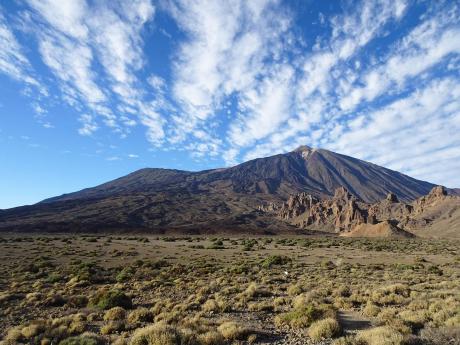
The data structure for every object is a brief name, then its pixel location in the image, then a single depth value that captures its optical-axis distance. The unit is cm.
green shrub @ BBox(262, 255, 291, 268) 3038
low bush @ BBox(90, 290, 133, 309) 1538
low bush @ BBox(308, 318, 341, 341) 1006
